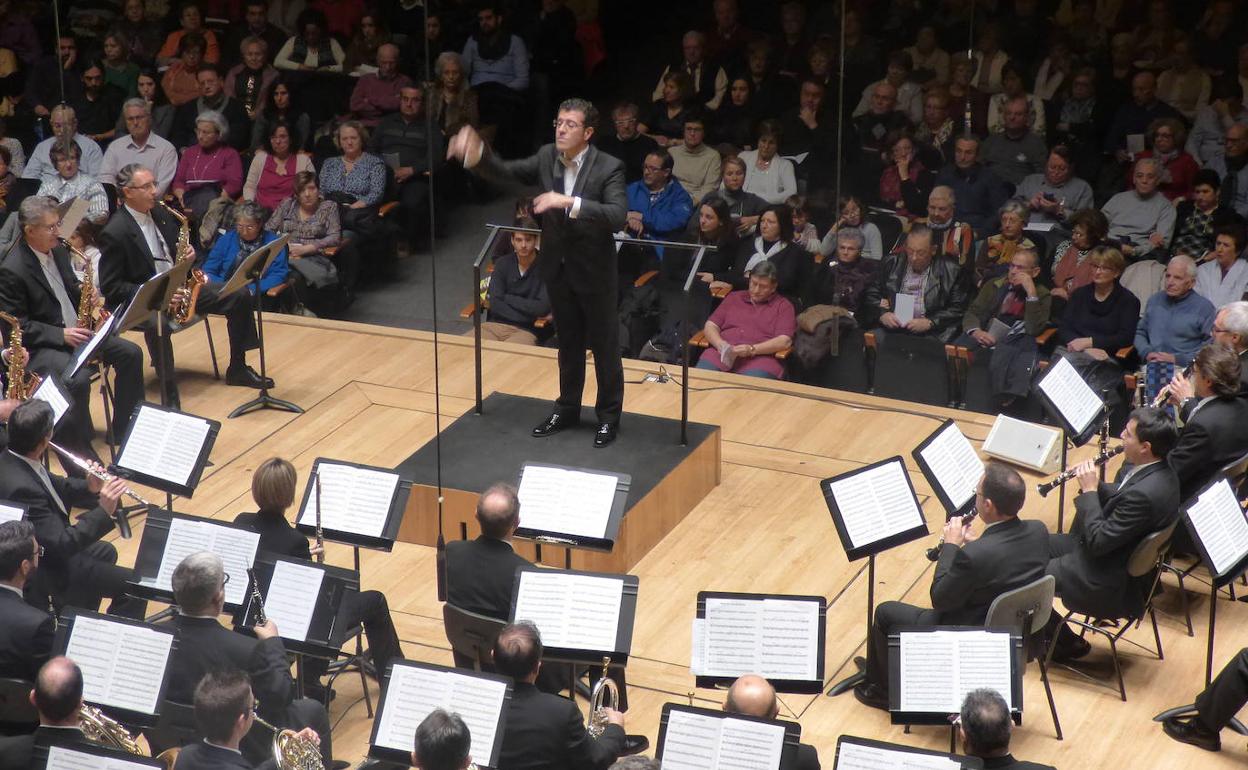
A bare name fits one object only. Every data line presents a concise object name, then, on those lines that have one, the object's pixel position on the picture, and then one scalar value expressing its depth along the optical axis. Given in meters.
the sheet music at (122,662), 9.37
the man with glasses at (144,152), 19.30
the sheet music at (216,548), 10.27
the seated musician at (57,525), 11.09
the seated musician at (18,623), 9.74
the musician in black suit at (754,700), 8.77
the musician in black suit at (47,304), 14.15
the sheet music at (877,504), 10.83
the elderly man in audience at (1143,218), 16.31
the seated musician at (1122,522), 11.01
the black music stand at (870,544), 10.75
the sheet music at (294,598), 10.02
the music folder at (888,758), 8.20
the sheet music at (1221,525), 10.62
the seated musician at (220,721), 8.46
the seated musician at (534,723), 8.95
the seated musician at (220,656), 9.41
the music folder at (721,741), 8.55
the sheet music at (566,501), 11.14
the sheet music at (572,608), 9.82
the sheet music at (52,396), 12.50
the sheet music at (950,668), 9.48
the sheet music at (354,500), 11.02
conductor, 12.57
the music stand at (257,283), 15.06
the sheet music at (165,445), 11.70
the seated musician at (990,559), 10.48
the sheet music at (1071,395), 12.56
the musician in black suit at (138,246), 14.98
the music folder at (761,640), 9.59
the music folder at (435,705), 8.82
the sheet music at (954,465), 11.30
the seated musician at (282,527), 10.67
